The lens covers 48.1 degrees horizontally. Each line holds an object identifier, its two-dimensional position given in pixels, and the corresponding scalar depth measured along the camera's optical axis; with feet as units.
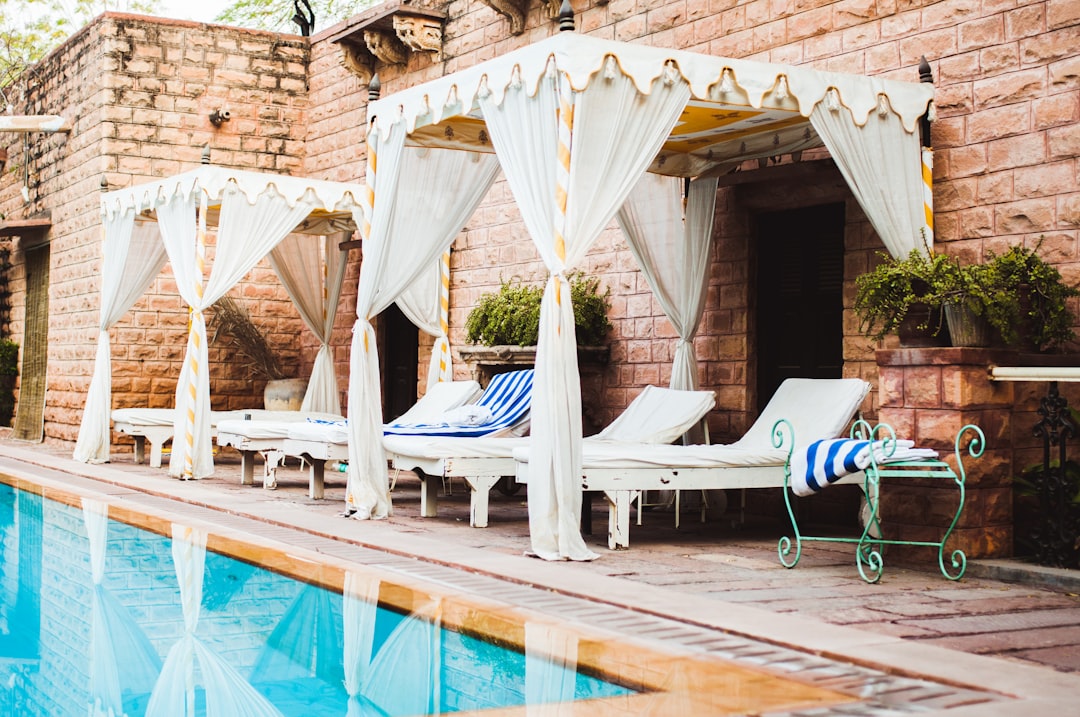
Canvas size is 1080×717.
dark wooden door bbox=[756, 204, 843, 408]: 28.86
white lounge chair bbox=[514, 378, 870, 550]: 23.48
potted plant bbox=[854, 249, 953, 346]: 22.00
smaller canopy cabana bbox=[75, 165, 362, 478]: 36.99
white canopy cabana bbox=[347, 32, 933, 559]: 21.74
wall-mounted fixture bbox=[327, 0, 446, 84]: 42.09
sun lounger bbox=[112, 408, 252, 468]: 41.52
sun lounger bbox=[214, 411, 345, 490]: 35.29
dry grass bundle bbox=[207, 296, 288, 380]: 48.75
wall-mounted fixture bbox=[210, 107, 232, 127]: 49.37
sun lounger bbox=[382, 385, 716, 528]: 26.61
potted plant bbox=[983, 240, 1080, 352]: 21.90
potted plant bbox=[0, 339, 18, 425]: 61.26
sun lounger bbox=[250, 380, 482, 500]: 32.37
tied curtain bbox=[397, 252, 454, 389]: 38.58
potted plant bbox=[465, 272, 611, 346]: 34.06
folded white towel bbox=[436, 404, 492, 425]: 30.60
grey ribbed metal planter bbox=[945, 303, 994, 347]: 21.58
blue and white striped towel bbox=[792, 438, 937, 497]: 20.45
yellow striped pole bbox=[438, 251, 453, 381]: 38.52
